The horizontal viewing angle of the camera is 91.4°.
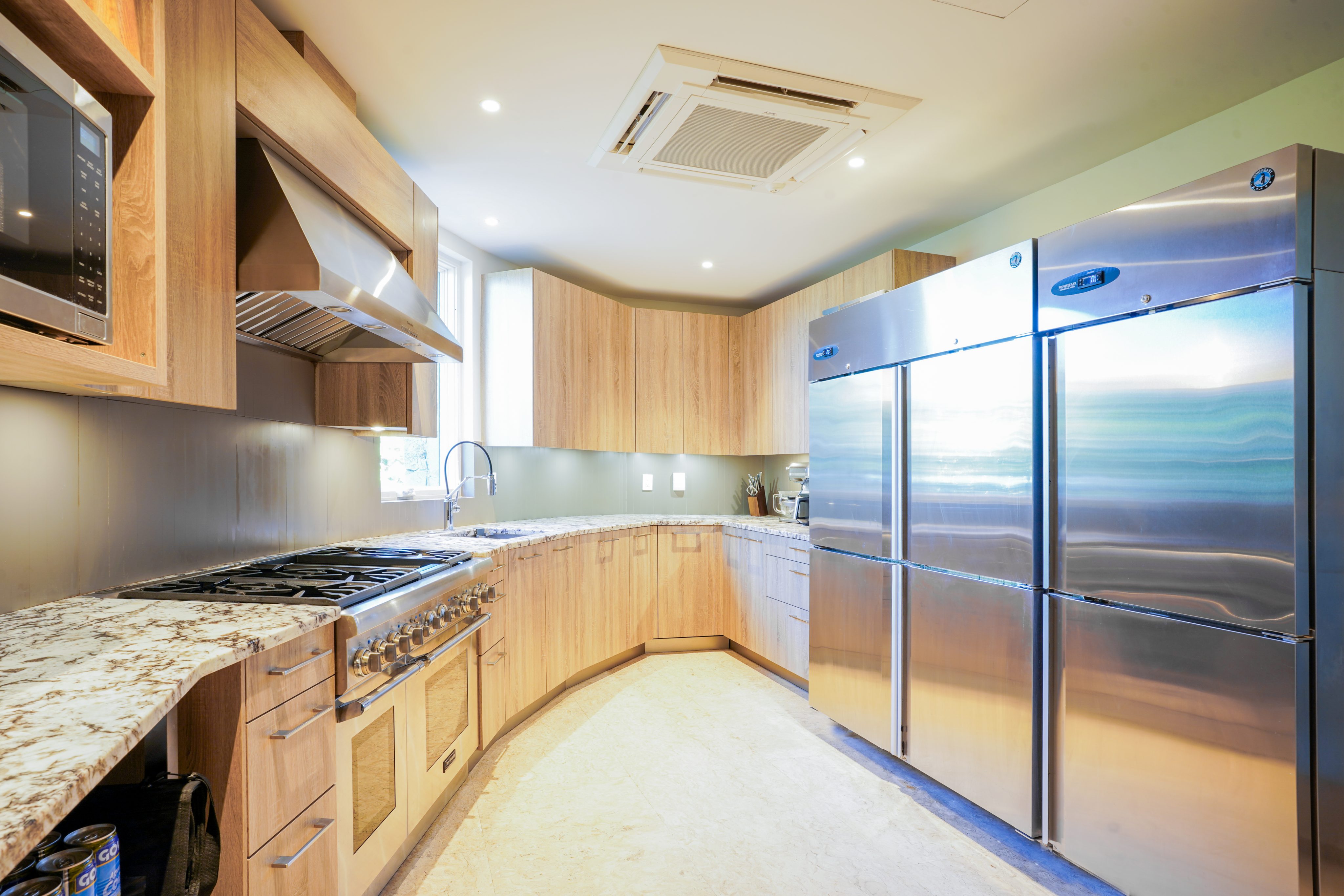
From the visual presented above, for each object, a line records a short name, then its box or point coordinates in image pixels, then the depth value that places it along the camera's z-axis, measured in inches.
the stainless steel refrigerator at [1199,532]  58.6
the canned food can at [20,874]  35.1
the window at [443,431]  126.7
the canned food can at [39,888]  32.5
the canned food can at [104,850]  35.8
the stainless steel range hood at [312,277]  65.3
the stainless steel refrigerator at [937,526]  84.0
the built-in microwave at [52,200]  36.1
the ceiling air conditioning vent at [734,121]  83.8
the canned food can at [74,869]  33.9
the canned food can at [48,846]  36.9
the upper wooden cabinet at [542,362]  149.2
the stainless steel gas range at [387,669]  64.4
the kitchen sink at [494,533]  135.6
